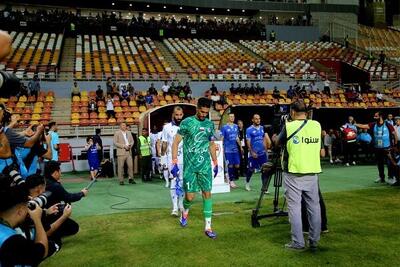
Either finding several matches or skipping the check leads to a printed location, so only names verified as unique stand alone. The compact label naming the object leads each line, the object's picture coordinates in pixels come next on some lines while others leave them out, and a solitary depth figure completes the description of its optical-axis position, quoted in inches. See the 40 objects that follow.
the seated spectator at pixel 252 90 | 1003.4
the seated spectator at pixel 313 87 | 1039.9
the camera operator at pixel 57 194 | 251.1
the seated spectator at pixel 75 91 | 908.6
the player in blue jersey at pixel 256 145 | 471.5
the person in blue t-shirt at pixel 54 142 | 513.7
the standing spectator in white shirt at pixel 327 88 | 1033.5
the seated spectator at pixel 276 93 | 976.3
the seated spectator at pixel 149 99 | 882.8
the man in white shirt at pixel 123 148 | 555.1
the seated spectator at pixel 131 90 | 928.9
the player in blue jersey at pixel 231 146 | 500.7
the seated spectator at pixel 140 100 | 880.9
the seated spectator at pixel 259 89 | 1008.6
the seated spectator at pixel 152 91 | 929.7
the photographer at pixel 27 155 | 229.3
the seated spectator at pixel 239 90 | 1001.5
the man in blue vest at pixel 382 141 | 491.2
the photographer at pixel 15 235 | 112.8
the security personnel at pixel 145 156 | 581.6
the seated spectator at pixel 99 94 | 881.6
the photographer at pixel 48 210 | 191.5
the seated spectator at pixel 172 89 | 946.1
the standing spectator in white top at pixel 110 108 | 823.8
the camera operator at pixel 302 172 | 233.0
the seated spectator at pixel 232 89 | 998.4
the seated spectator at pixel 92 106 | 830.9
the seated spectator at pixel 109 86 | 914.0
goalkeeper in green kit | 283.0
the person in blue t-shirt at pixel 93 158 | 608.7
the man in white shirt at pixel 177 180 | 332.9
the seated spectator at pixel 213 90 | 965.1
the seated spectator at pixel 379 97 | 1002.2
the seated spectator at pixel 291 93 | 971.8
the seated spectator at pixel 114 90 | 896.4
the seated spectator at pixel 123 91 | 902.4
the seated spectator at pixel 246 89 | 1002.7
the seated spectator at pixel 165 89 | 950.4
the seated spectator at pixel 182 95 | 918.9
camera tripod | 291.6
